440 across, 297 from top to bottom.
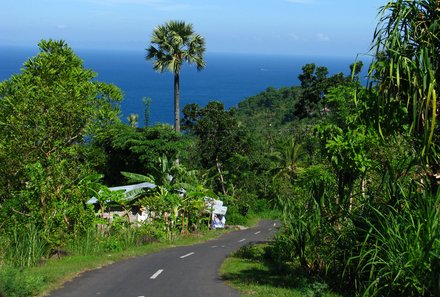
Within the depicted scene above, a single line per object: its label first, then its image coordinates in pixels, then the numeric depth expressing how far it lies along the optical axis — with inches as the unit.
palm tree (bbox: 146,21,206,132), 1636.3
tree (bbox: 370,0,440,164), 396.8
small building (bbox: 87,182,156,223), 1233.4
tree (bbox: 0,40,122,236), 778.8
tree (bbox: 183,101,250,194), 2049.7
